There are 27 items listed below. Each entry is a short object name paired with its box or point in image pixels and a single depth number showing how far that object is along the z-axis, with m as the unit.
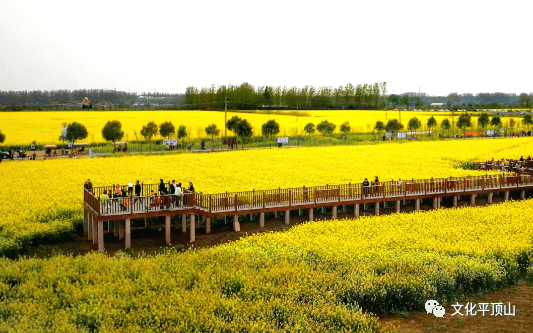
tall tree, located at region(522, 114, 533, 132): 122.88
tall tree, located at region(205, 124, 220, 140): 91.88
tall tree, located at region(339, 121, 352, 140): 105.38
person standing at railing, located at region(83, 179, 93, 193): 34.19
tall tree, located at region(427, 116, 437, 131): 115.85
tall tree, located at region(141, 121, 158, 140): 86.38
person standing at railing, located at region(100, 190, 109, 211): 30.44
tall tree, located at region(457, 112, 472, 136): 115.00
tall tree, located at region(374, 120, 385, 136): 108.56
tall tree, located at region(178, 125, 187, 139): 89.12
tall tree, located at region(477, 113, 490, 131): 120.19
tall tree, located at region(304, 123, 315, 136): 98.89
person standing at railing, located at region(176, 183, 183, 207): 32.00
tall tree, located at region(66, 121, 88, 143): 78.94
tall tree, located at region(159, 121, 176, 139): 87.19
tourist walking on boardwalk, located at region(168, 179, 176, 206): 32.16
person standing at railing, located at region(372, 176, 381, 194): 39.23
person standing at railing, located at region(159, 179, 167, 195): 32.22
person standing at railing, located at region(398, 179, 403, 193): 40.19
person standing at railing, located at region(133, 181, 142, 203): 31.90
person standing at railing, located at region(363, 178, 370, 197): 38.75
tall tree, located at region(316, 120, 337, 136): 98.94
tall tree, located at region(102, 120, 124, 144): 80.62
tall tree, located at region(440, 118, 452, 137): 116.65
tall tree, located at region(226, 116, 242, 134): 89.36
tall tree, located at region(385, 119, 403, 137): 106.06
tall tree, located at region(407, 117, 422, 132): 114.00
